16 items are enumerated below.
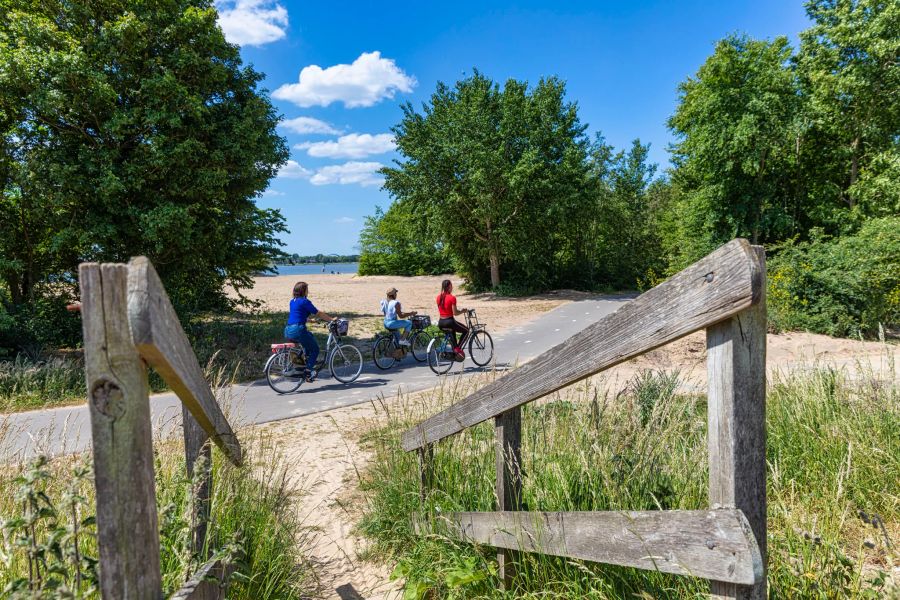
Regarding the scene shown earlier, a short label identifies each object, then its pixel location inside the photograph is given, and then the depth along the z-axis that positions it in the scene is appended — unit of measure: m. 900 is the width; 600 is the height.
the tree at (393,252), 48.44
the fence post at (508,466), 2.41
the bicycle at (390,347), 10.82
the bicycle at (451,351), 10.31
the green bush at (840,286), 12.84
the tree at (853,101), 19.19
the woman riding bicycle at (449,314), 10.06
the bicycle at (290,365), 8.88
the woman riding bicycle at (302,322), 8.66
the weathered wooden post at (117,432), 1.07
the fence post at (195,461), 1.95
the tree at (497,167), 25.69
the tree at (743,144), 21.12
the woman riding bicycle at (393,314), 10.58
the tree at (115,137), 9.13
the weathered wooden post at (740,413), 1.30
